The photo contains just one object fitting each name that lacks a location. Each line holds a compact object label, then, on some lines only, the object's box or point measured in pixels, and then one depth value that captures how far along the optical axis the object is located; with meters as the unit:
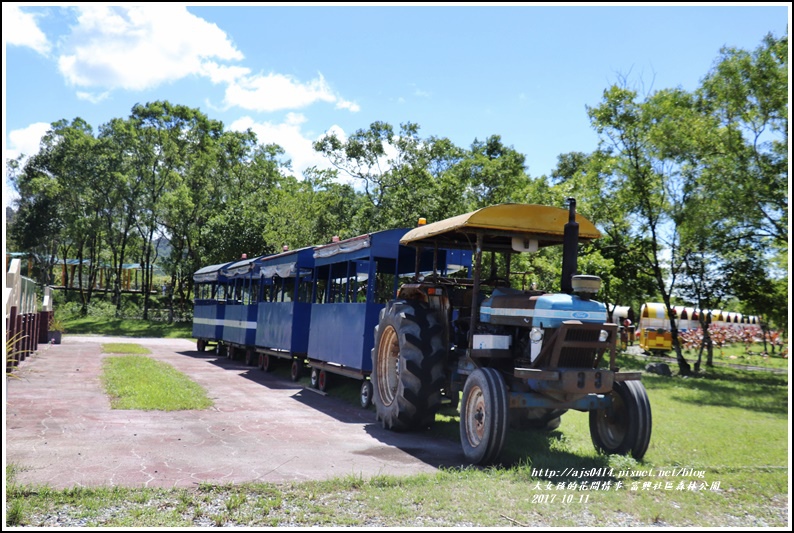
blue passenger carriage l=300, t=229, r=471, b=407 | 11.89
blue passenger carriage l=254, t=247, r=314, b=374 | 15.80
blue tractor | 7.60
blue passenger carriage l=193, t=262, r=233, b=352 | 23.31
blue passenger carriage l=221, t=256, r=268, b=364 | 19.72
